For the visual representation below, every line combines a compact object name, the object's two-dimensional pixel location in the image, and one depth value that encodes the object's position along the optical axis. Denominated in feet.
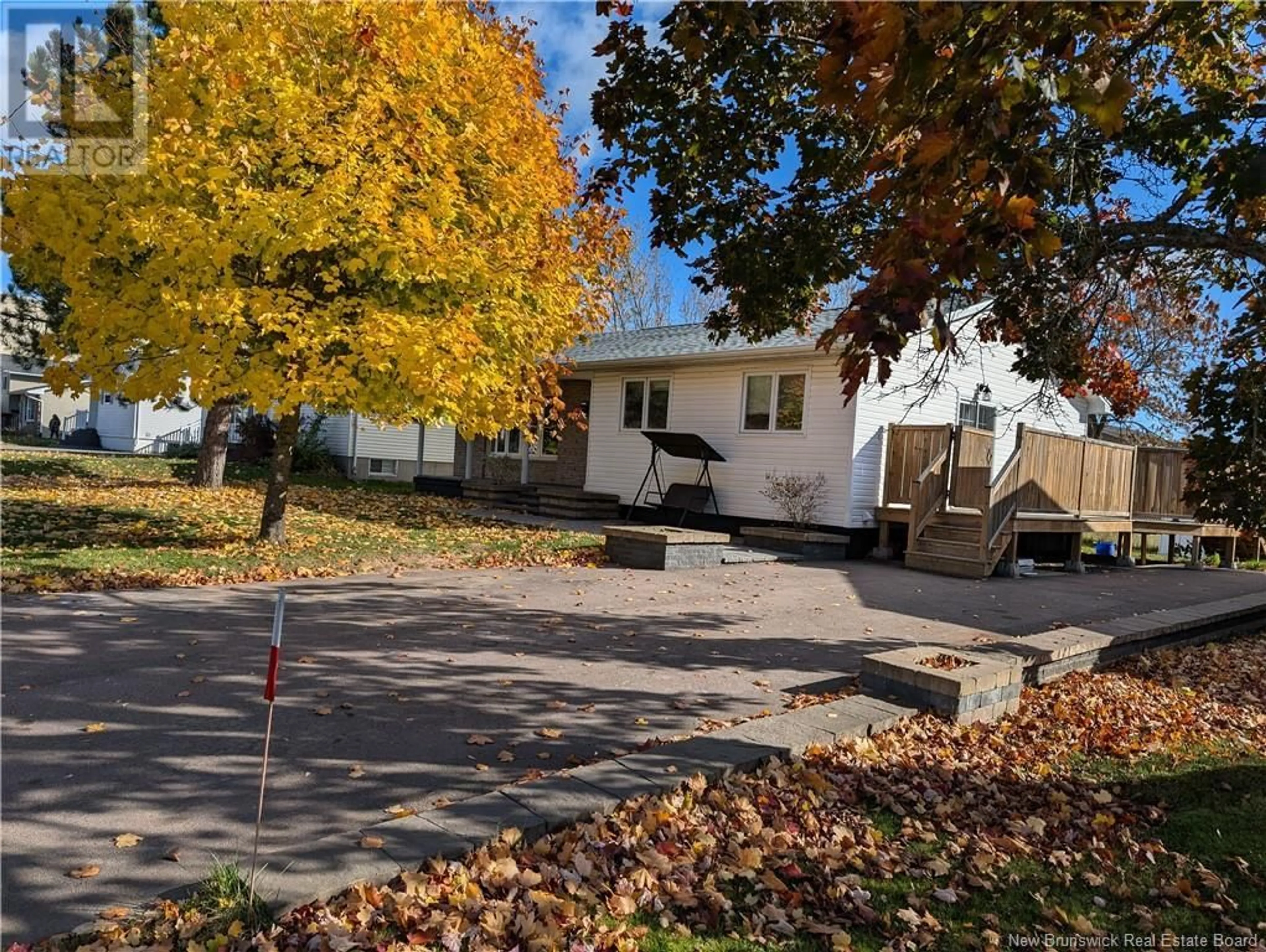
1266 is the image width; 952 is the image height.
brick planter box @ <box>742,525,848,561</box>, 45.21
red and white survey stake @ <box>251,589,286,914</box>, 9.01
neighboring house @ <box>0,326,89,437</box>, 135.54
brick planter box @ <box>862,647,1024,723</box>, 17.02
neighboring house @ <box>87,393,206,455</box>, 113.80
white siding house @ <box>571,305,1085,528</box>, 48.21
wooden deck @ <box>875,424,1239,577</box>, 41.57
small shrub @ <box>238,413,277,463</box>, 84.58
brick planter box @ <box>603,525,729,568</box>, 37.60
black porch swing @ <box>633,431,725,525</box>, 52.80
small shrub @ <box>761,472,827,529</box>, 48.42
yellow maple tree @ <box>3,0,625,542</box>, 26.08
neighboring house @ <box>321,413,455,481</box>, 92.22
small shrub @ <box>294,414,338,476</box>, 83.92
